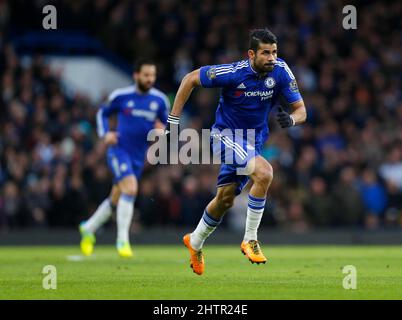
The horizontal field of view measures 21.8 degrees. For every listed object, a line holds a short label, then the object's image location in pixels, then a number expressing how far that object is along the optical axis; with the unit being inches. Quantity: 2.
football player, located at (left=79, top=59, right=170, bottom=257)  630.5
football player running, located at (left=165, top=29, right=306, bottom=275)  452.4
